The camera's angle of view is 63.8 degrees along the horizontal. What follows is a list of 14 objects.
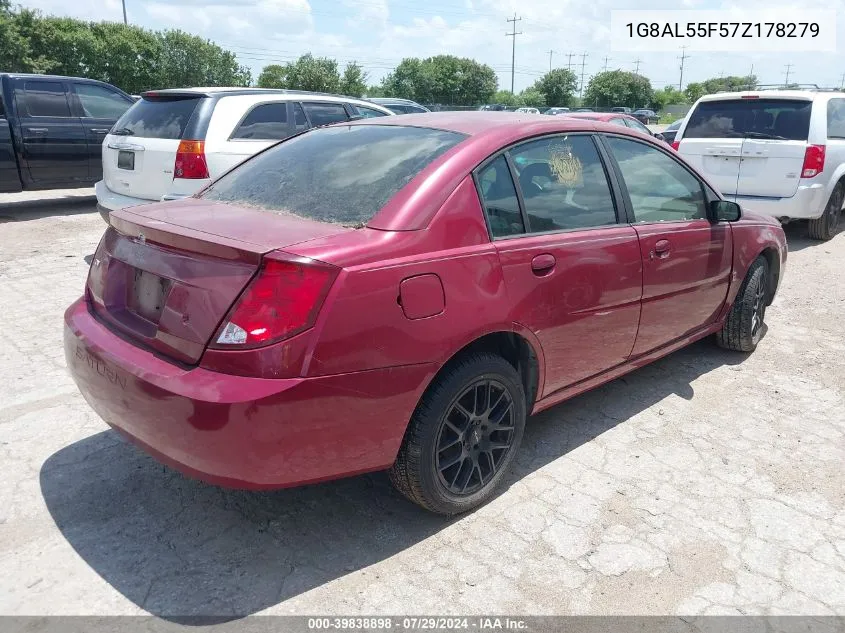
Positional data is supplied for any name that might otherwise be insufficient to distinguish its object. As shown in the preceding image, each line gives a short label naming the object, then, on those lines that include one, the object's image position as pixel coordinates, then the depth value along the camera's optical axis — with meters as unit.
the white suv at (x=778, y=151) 7.84
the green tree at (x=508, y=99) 80.06
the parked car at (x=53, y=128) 9.04
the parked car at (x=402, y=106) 15.16
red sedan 2.23
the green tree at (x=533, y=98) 81.55
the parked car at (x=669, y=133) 15.93
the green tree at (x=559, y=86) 84.00
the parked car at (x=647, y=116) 52.99
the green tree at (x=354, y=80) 55.71
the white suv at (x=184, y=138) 6.33
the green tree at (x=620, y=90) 79.50
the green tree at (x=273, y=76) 52.62
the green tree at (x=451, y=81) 77.81
